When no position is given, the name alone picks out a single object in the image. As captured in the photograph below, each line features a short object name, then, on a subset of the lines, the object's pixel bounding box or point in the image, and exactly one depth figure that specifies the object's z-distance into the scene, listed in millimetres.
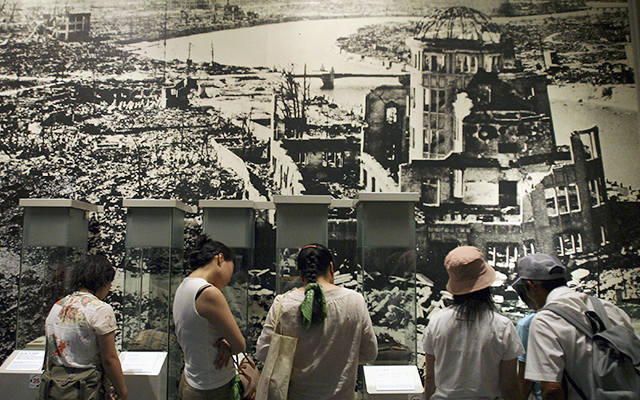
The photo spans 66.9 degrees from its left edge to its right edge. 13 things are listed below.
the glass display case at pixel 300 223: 4137
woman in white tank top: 2867
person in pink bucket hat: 2500
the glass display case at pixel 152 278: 4234
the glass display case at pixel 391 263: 3922
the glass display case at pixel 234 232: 4336
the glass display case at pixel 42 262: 4363
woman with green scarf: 2730
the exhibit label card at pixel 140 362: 3934
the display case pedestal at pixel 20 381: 3975
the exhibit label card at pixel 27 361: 4043
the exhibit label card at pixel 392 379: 3590
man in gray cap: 2299
